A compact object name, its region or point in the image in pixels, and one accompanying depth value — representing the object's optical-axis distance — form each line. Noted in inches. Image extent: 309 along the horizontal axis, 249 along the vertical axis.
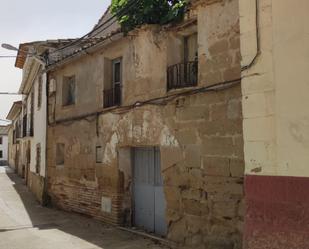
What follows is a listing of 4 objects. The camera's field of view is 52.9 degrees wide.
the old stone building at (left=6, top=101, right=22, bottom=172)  872.1
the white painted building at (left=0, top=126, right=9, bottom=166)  1712.7
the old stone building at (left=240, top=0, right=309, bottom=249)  130.0
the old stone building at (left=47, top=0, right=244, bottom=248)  199.6
